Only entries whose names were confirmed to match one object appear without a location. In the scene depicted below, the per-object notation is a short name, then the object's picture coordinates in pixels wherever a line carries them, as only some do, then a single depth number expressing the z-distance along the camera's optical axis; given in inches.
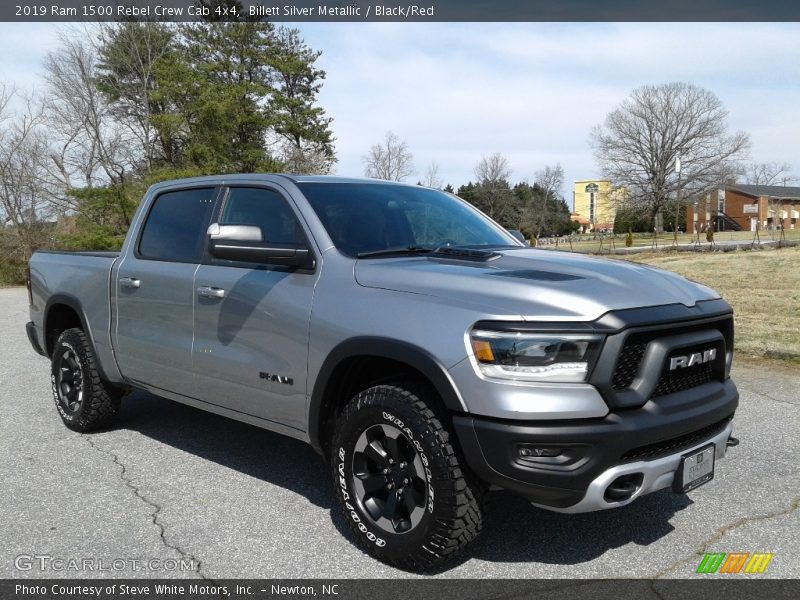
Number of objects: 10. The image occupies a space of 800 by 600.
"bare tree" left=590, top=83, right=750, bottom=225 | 2689.5
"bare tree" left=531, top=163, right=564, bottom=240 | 3120.1
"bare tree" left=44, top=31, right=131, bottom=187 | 1328.7
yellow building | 2787.9
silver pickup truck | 110.2
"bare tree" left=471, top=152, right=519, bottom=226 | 2955.2
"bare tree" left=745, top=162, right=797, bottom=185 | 3959.2
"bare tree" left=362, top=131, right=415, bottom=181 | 2121.1
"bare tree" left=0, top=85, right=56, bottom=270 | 1160.8
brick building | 3412.9
